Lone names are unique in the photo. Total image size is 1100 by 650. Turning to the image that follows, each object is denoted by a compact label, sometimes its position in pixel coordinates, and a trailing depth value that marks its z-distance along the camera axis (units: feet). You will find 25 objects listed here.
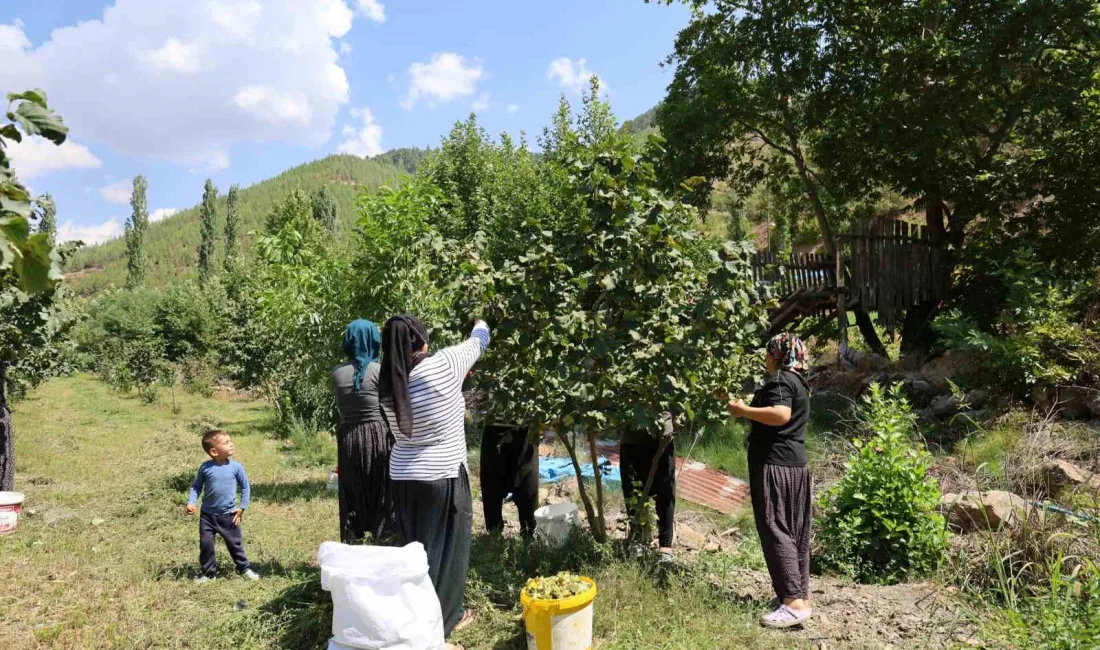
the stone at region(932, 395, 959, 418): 29.17
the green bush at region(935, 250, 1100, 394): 25.48
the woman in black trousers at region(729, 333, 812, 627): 12.74
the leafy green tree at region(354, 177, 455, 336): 20.59
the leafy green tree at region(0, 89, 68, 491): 6.55
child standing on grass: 15.51
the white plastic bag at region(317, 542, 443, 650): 10.43
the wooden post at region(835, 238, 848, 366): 38.88
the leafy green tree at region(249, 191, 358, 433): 25.03
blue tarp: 24.90
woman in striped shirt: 11.35
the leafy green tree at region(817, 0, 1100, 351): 30.81
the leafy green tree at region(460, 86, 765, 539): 13.34
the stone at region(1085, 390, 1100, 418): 24.24
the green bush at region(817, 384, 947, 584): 14.49
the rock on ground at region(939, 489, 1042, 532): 14.20
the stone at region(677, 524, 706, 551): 17.78
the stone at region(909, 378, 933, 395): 31.55
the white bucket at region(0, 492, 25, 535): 18.70
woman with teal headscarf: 14.99
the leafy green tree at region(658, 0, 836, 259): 37.86
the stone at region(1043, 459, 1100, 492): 16.98
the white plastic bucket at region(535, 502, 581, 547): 15.76
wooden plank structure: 37.09
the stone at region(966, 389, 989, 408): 28.30
